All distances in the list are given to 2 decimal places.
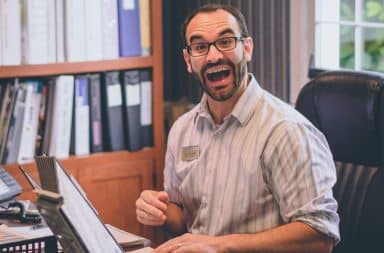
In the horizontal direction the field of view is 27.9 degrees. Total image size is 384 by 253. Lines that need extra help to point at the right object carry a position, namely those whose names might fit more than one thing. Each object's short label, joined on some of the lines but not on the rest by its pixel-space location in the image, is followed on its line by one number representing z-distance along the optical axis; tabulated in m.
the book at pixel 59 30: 3.06
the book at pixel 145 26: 3.24
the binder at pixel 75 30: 3.08
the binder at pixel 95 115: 3.18
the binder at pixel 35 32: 3.00
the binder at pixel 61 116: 3.10
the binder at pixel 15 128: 3.01
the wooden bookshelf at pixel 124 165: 3.14
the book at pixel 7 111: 3.00
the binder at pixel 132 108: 3.24
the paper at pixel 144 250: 1.81
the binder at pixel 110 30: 3.14
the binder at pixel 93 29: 3.11
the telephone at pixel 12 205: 1.91
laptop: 1.23
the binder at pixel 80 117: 3.15
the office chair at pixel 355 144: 2.05
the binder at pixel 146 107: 3.29
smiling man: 1.82
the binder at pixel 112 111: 3.20
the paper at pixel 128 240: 1.84
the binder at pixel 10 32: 2.94
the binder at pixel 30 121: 3.04
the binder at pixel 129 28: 3.18
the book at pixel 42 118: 3.09
